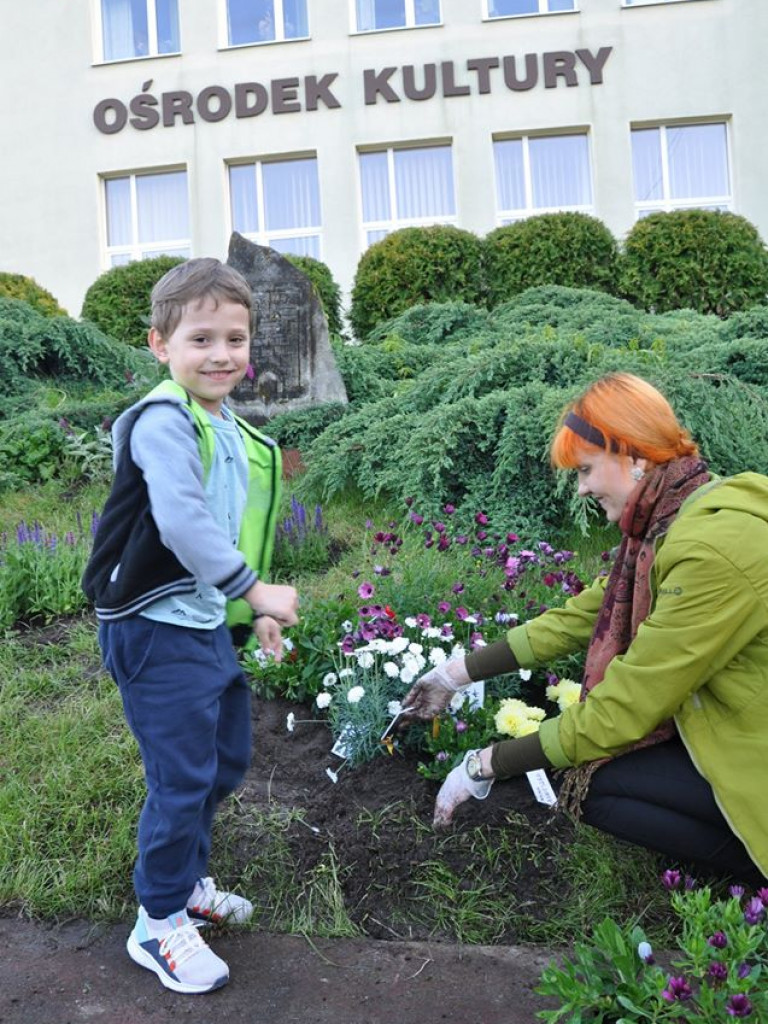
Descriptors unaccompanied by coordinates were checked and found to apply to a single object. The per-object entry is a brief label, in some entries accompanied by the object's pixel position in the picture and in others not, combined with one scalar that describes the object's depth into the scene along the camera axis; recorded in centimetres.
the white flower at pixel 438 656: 300
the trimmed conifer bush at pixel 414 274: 1202
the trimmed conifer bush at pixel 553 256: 1209
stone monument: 718
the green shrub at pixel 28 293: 1205
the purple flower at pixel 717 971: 156
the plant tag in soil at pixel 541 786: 253
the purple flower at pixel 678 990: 153
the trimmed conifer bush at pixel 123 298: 1273
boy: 205
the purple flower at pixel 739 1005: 148
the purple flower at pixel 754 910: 170
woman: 215
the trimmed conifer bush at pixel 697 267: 1174
